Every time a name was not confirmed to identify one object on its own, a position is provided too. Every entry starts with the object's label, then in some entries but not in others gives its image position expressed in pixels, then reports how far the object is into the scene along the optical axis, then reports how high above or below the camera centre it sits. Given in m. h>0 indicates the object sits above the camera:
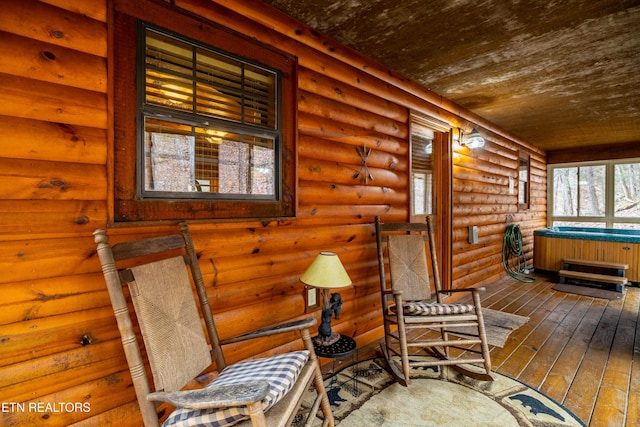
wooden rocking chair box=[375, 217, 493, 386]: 2.26 -0.72
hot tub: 4.96 -0.60
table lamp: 2.00 -0.43
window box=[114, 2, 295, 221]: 1.55 +0.47
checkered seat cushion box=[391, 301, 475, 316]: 2.33 -0.70
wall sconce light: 4.22 +0.92
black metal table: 1.96 -0.85
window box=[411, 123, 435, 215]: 3.76 +0.50
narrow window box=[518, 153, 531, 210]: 6.29 +0.59
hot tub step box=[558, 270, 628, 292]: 4.68 -0.98
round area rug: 1.87 -1.18
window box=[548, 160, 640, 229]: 6.70 +0.37
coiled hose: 5.57 -0.73
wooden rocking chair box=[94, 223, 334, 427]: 1.13 -0.60
